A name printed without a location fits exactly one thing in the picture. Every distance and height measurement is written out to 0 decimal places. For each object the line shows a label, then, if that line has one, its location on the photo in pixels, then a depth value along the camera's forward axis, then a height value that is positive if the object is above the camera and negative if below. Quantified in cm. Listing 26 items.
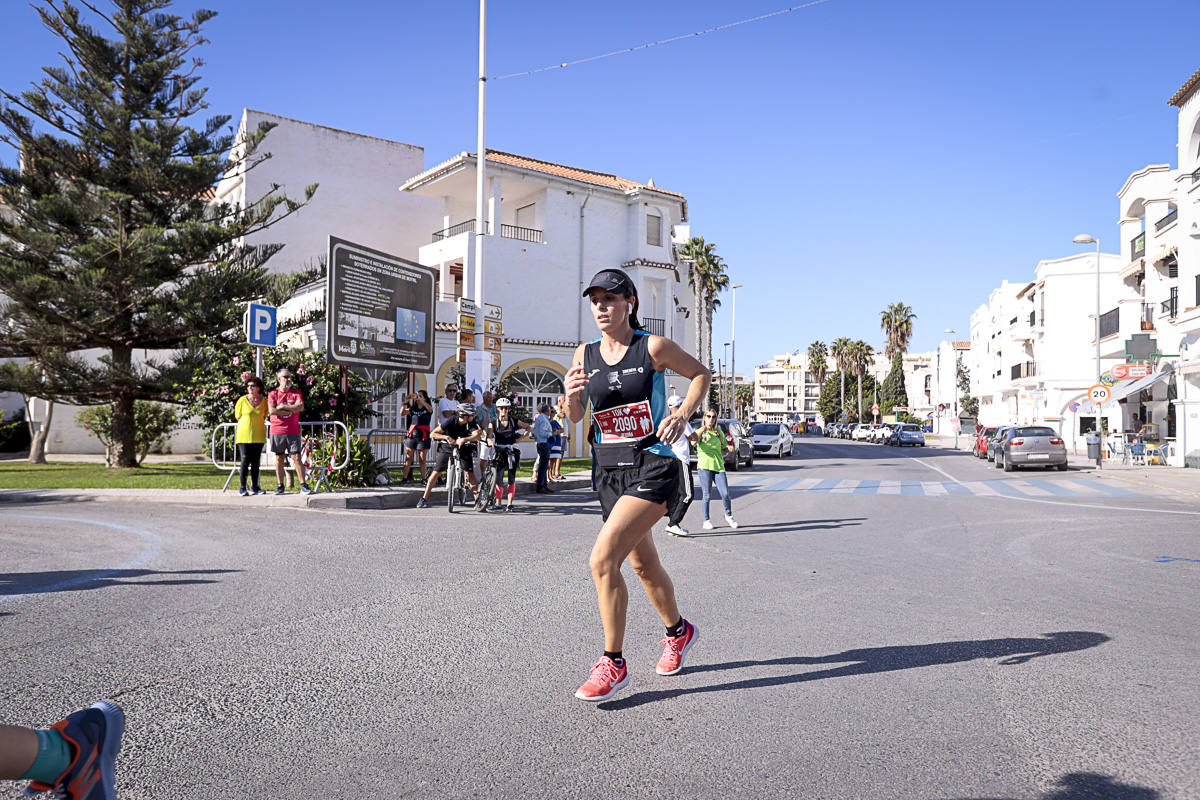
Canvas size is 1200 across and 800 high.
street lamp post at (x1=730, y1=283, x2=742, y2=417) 6733 +735
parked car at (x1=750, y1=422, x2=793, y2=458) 3378 -55
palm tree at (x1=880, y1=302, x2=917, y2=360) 8588 +1084
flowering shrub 1461 +74
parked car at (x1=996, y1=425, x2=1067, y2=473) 2531 -72
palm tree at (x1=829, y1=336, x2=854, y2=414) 9650 +901
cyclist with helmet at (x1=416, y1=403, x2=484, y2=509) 1224 -19
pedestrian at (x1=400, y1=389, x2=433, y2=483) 1503 +1
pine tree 1812 +448
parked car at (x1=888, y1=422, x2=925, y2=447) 5150 -59
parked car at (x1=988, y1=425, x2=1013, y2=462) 2839 -55
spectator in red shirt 1214 +7
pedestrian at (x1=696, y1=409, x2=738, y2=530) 1068 -38
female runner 379 -7
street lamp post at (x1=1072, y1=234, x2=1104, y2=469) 2577 +644
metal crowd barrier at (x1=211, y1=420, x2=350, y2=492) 1332 -42
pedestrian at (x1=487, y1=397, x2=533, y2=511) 1287 -28
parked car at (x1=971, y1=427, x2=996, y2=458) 3731 -75
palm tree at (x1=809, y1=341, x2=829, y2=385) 10484 +874
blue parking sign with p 1272 +156
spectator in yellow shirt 1215 -6
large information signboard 1441 +217
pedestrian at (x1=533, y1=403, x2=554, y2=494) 1593 -41
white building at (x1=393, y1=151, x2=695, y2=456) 2923 +679
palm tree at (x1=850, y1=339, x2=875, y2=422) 9456 +804
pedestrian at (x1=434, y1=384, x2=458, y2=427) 1483 +40
